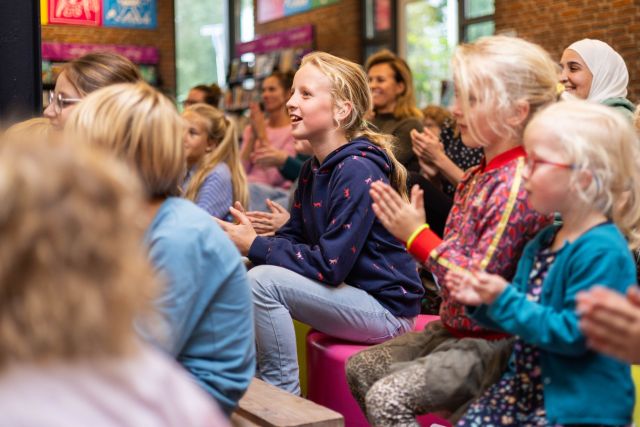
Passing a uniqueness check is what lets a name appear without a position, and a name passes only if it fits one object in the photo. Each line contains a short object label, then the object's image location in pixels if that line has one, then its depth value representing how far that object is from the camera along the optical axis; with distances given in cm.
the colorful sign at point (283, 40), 1171
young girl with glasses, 176
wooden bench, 211
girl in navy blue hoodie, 279
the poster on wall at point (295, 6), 1191
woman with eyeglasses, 297
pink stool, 278
